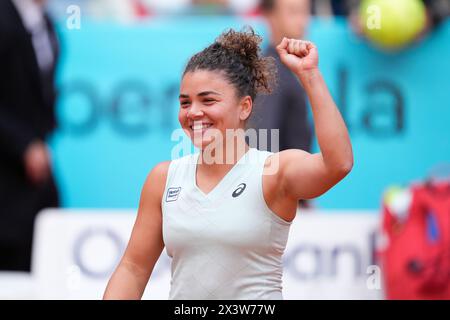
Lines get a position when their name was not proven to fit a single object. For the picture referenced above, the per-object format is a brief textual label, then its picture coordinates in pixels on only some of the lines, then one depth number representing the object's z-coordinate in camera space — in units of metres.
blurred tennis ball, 14.98
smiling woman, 6.84
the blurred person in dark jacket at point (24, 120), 15.34
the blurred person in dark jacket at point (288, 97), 14.87
